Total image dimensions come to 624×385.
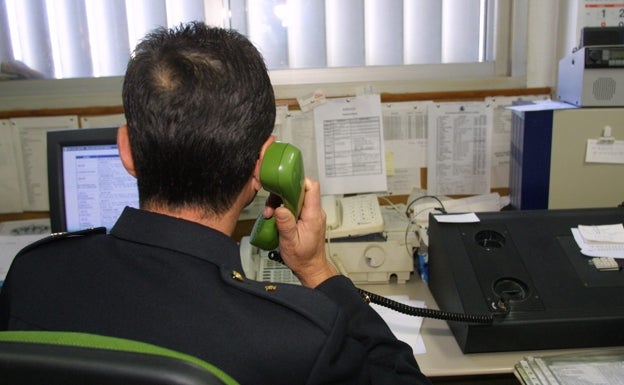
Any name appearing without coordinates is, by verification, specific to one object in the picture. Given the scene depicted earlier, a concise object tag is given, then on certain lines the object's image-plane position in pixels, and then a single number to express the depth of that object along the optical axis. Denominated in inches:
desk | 41.6
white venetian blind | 68.3
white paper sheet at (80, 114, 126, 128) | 66.0
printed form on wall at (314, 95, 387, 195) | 66.6
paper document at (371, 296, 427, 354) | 45.5
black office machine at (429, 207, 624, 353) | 42.4
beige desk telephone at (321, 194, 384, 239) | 56.5
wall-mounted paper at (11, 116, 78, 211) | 65.8
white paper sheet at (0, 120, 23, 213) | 66.0
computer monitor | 51.9
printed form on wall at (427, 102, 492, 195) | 67.0
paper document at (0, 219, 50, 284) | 57.2
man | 23.5
